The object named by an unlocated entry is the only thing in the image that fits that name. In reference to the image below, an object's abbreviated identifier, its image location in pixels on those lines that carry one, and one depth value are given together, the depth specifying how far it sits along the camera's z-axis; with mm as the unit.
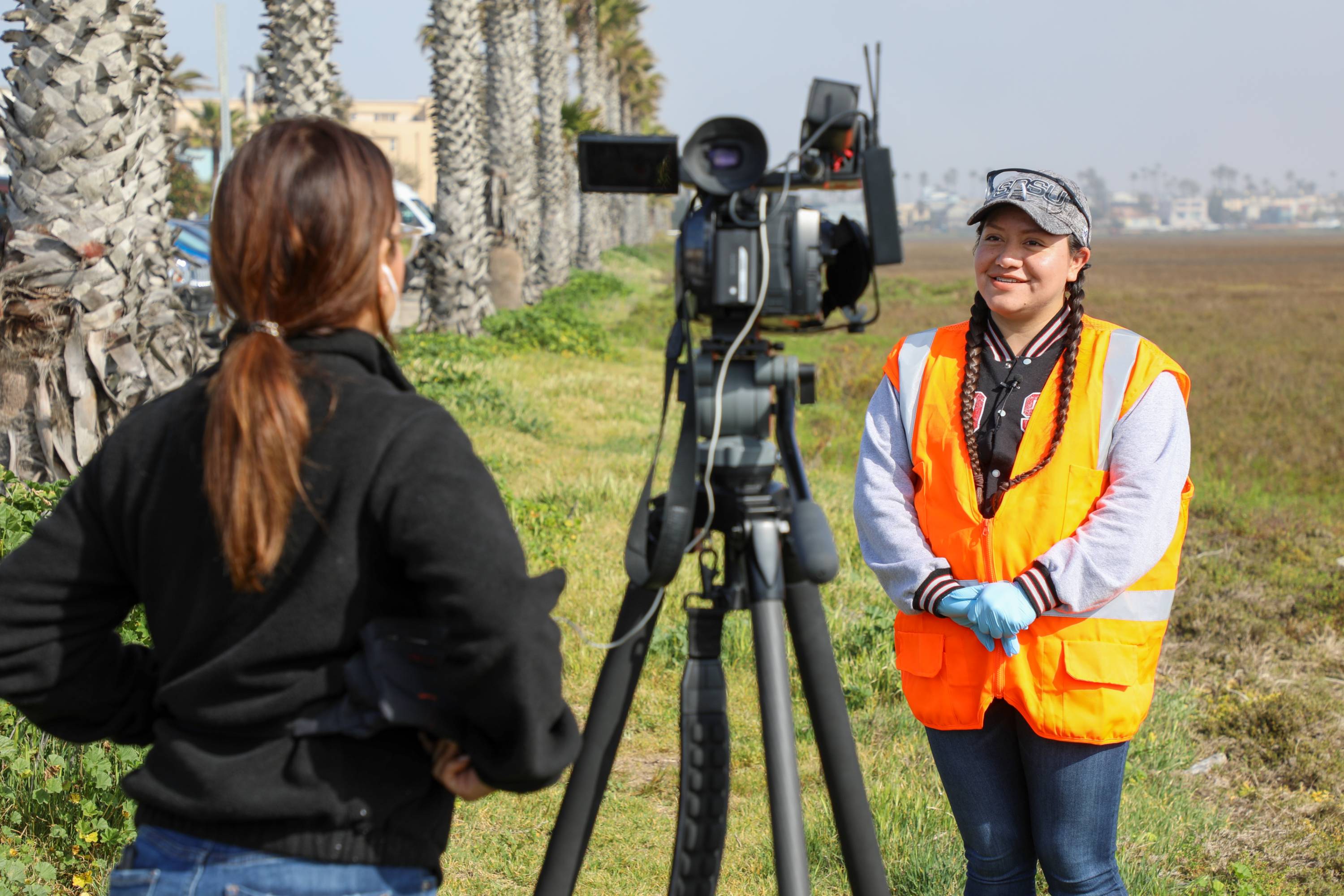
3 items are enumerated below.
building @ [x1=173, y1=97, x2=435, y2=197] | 74062
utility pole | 21953
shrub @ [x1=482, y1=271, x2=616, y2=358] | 15453
